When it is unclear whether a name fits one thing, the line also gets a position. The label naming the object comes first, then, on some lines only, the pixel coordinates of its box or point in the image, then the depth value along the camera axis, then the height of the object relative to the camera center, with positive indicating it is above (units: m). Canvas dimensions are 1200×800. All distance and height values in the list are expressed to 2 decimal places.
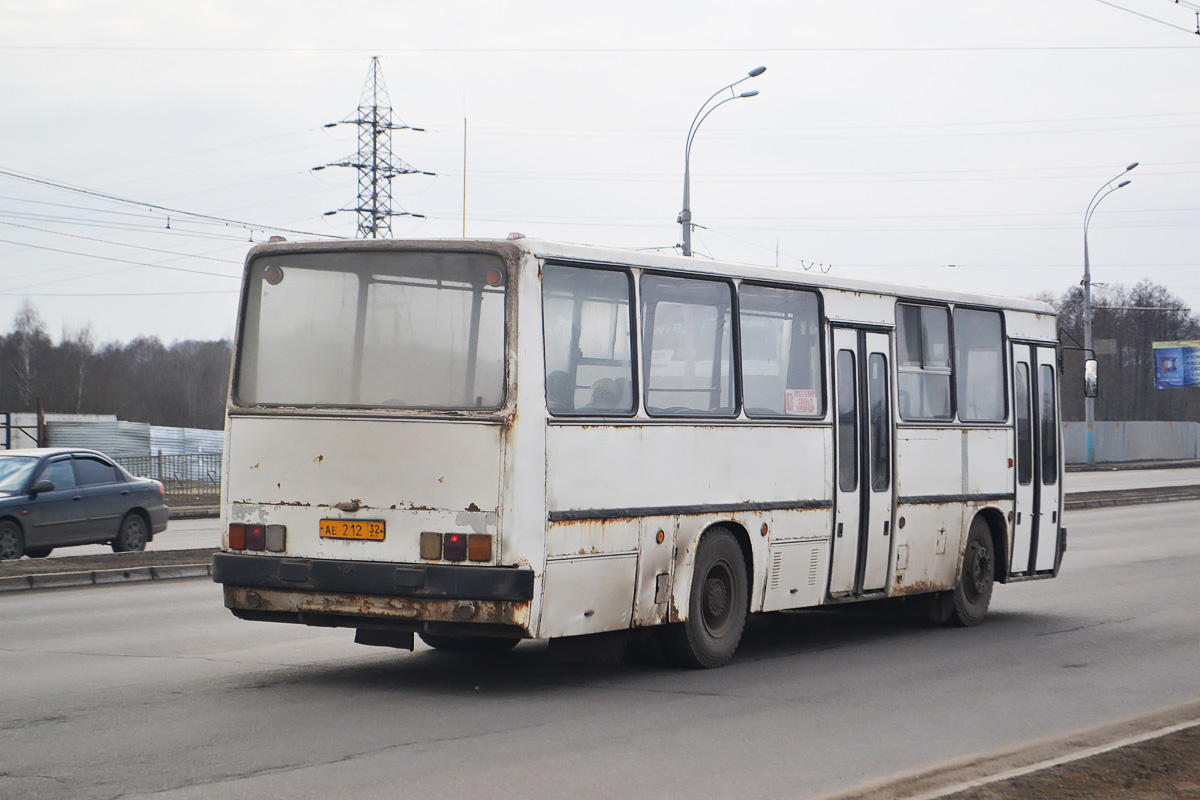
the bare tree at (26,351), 94.12 +7.83
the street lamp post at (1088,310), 55.67 +6.65
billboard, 90.25 +6.94
